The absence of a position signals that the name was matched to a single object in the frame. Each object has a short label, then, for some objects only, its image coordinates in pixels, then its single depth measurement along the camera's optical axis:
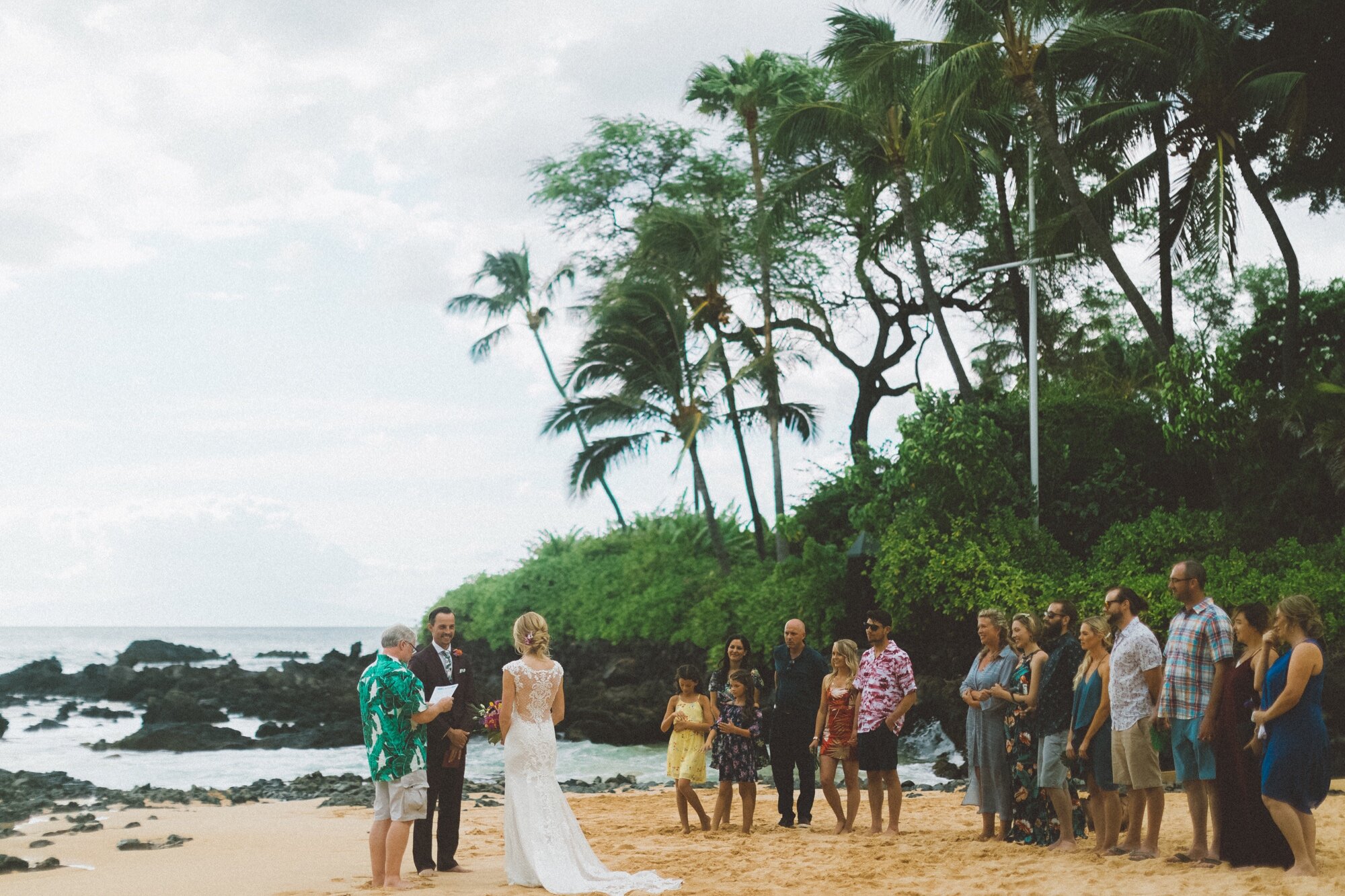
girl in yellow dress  9.46
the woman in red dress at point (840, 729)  9.29
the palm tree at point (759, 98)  25.27
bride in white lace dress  7.12
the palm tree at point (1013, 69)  17.03
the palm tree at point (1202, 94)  16.94
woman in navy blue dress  6.44
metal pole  18.42
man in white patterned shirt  7.30
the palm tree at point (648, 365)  26.39
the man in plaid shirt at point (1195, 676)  6.93
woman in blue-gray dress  8.37
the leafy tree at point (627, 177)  32.56
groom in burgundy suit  7.70
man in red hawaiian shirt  9.06
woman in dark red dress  6.83
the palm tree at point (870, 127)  21.30
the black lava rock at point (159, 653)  59.50
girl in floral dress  9.48
